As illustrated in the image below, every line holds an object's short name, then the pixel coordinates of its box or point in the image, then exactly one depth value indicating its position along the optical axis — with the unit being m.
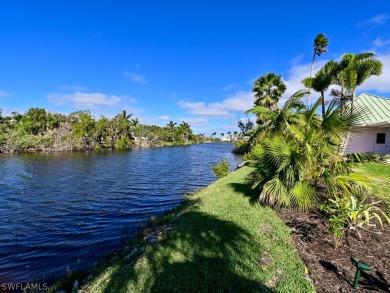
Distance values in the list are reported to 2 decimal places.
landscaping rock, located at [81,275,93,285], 5.08
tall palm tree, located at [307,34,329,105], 29.02
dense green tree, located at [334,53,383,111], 15.37
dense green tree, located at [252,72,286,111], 28.97
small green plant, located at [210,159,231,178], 16.91
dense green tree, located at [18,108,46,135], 49.65
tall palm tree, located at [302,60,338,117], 17.98
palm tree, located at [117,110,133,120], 77.80
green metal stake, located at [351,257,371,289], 3.20
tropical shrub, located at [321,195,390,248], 4.53
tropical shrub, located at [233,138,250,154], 42.13
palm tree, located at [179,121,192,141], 109.30
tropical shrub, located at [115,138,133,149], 64.62
